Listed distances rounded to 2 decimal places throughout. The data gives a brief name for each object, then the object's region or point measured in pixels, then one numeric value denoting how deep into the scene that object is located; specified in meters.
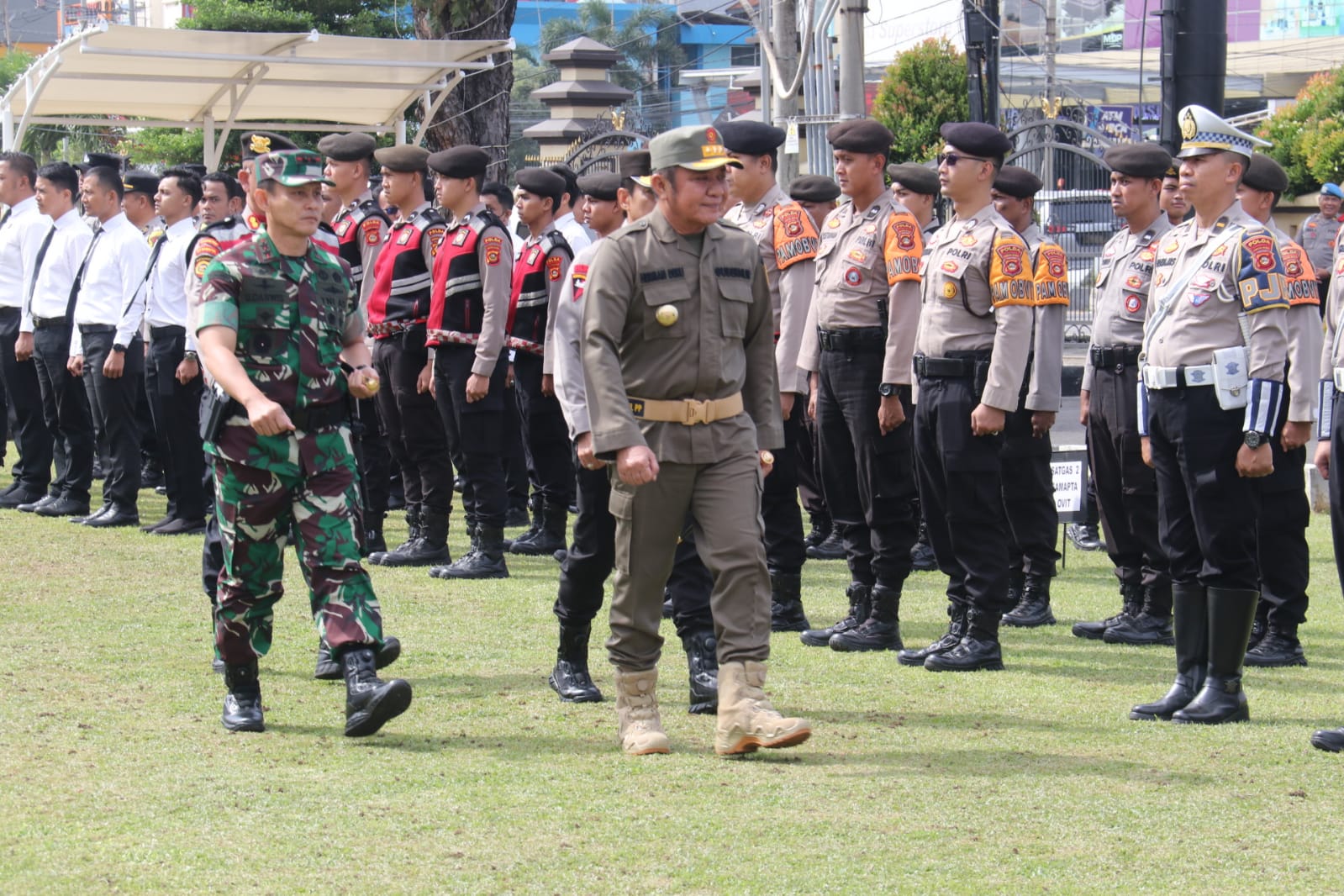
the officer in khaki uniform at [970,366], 13.90
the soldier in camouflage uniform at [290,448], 11.32
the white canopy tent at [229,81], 28.05
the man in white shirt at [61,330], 22.86
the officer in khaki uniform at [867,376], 14.91
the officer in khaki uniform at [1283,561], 14.74
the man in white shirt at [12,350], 23.84
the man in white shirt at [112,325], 21.81
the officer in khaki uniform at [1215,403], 11.98
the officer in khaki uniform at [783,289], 15.82
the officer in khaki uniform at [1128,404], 15.80
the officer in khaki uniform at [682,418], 10.98
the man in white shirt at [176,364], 21.25
